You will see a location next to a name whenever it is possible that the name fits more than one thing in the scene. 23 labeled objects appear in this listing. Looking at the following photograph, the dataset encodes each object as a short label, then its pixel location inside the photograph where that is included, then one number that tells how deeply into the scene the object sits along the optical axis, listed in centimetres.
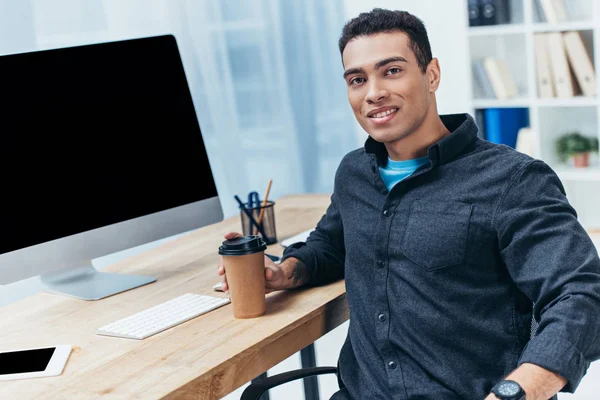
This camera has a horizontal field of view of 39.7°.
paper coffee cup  152
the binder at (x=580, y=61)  384
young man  129
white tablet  137
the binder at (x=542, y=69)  394
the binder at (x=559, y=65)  388
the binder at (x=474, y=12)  415
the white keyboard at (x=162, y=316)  152
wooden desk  130
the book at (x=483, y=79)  420
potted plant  403
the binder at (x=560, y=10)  391
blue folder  420
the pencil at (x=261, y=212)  211
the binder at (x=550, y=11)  389
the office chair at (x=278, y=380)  145
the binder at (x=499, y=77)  415
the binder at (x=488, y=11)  412
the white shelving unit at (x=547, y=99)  392
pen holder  213
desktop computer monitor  170
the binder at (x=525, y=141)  413
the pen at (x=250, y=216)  212
